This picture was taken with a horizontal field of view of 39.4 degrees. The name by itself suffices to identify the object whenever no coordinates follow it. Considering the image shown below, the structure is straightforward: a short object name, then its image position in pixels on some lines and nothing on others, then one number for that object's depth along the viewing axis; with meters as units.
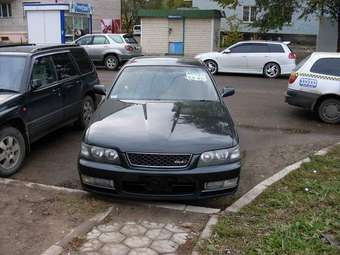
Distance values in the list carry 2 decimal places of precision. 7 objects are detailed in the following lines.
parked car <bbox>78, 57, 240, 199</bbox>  4.80
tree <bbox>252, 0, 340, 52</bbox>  20.77
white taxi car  10.01
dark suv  6.25
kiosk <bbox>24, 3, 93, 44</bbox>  26.98
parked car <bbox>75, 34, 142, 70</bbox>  21.23
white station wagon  18.62
